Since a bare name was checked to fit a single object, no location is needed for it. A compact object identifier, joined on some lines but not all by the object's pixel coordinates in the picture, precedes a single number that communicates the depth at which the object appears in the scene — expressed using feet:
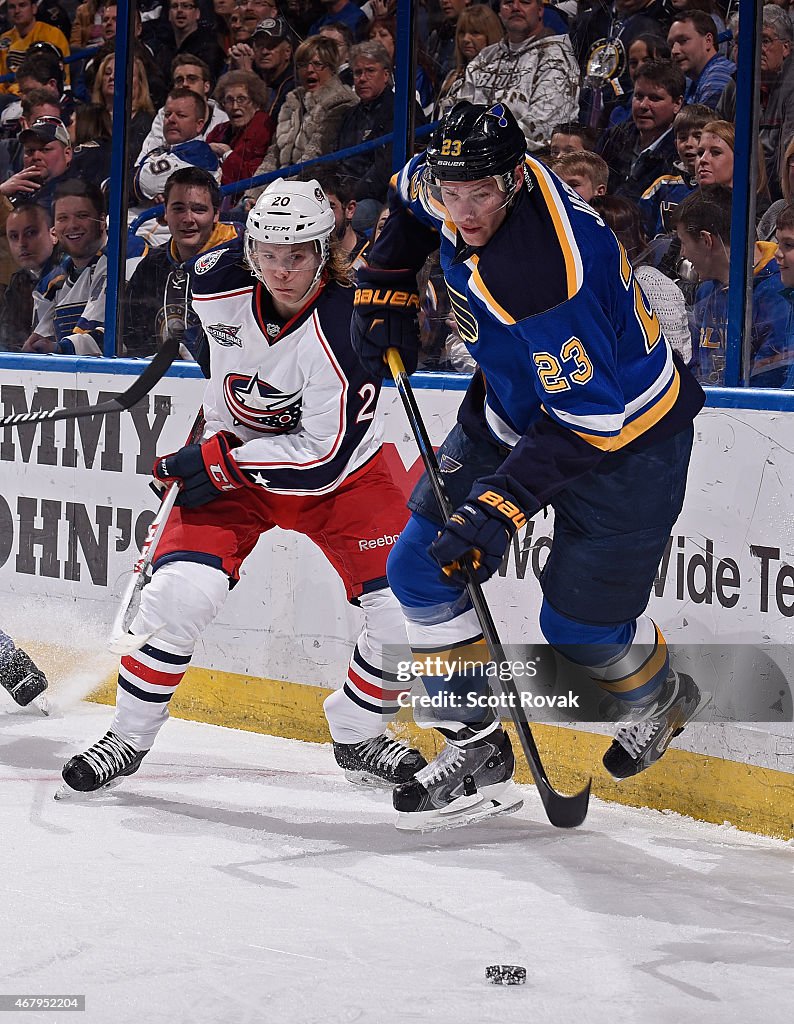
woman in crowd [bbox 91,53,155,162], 30.78
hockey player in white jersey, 22.35
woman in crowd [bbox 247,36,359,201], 28.19
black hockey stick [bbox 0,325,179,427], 24.91
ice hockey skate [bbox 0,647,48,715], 27.45
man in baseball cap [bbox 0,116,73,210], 33.27
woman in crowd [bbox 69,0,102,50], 32.71
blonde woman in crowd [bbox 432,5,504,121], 26.07
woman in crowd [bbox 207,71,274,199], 29.32
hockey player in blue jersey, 17.48
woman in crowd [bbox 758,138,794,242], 21.99
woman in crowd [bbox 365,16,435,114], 26.76
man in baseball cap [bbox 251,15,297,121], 29.01
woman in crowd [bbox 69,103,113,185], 31.60
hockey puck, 15.23
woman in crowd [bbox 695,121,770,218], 22.17
